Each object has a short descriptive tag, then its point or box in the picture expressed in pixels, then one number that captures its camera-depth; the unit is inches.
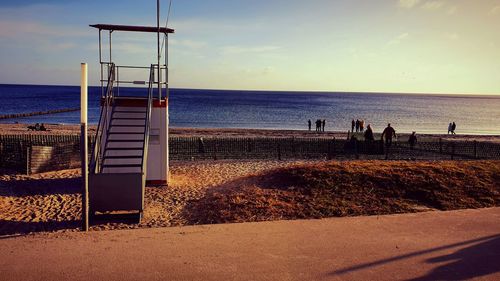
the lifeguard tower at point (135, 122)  499.5
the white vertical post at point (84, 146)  323.3
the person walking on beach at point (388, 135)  887.9
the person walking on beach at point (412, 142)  963.3
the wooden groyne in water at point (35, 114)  2324.1
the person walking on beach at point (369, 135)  914.7
